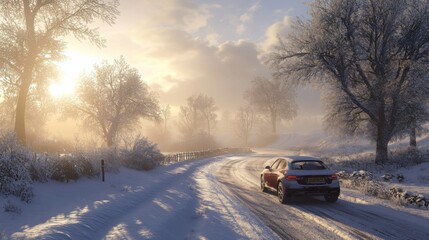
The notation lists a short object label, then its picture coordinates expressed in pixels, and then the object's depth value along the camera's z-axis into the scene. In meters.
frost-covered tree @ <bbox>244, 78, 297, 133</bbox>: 78.31
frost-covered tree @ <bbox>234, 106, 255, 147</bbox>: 92.81
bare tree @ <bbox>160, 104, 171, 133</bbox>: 97.19
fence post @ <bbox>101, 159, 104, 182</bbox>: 14.44
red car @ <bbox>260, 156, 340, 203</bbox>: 11.23
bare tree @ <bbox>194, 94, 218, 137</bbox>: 88.94
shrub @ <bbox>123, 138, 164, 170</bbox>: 20.80
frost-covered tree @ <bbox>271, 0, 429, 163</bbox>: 21.53
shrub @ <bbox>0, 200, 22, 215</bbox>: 8.41
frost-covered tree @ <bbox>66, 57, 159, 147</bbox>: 43.31
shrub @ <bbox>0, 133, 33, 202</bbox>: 9.48
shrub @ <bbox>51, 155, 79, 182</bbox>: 12.38
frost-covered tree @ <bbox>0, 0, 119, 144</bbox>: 20.27
